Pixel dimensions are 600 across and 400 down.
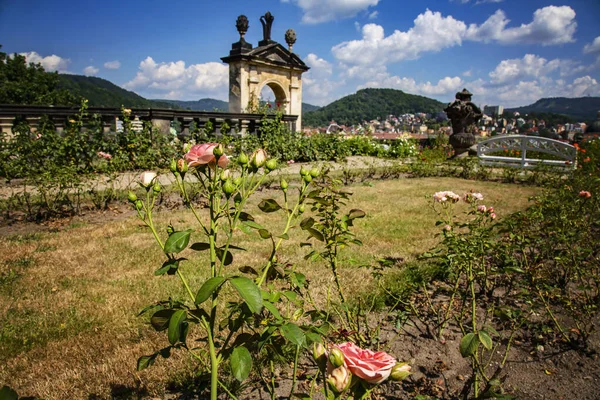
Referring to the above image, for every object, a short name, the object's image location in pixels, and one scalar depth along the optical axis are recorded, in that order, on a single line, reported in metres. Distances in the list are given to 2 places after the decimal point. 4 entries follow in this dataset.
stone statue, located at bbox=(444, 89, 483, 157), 12.89
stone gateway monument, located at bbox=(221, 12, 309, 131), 12.84
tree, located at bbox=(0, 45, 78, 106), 40.91
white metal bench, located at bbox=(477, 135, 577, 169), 9.77
